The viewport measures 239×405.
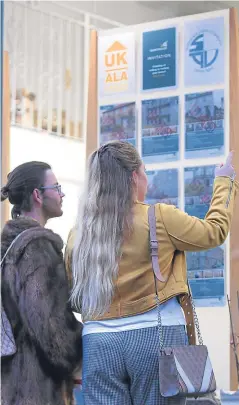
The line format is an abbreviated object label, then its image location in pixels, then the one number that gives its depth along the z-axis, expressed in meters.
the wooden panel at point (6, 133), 6.06
